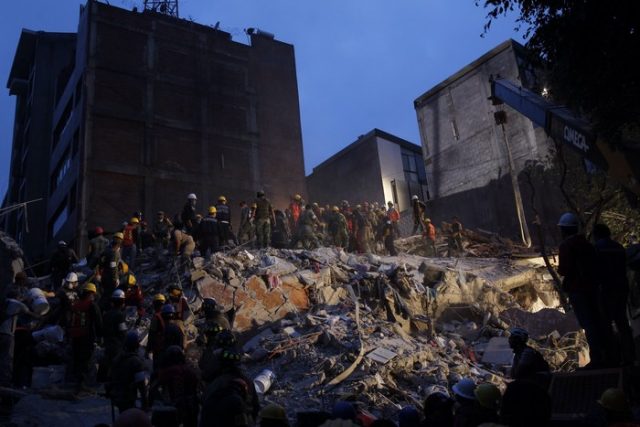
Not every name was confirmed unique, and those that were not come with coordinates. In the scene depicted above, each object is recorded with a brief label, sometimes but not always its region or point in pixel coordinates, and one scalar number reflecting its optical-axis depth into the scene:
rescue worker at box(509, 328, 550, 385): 5.16
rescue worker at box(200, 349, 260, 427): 3.88
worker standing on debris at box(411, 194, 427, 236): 18.59
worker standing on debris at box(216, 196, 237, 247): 13.75
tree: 5.58
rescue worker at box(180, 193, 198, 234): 13.77
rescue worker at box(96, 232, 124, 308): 9.69
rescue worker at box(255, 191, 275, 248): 14.52
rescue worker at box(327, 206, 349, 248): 16.19
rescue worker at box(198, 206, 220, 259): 12.92
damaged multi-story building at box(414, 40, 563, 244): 21.50
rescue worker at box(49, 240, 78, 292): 12.08
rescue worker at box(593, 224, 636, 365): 5.44
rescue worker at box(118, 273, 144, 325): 9.95
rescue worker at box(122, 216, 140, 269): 12.65
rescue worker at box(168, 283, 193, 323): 8.53
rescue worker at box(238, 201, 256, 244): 14.72
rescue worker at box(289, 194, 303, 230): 17.12
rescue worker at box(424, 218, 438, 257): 18.50
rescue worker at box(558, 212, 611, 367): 5.43
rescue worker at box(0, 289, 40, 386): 6.77
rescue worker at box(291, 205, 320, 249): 15.51
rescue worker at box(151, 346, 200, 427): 5.40
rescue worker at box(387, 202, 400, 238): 19.25
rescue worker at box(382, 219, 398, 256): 17.27
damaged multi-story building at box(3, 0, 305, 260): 22.19
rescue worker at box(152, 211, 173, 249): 14.82
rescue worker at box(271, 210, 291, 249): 15.62
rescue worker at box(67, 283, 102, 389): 7.46
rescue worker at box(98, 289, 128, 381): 7.41
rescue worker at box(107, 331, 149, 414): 5.95
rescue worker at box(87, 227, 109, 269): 11.59
